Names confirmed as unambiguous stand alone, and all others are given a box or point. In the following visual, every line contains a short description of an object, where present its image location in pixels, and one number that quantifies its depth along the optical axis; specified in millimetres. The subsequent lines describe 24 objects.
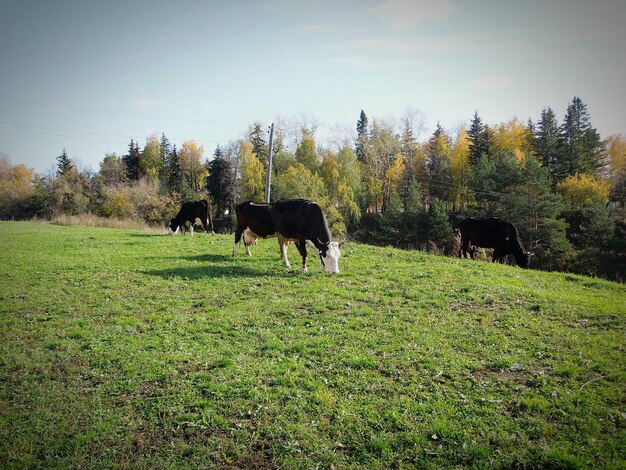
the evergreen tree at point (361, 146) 69938
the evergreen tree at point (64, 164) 71594
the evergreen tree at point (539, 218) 39562
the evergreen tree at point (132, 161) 77125
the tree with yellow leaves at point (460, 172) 60844
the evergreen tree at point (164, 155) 80625
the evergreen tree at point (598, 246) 39719
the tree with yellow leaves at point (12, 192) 51119
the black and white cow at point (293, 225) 13375
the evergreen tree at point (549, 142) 58031
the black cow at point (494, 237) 19250
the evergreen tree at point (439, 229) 47375
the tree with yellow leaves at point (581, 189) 51781
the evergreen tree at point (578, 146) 56906
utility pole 28328
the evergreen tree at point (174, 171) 76781
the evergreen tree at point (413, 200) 53291
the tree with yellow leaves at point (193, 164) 81938
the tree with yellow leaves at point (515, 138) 60094
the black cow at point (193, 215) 24484
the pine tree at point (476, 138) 59741
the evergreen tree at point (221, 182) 65000
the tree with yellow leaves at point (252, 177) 62438
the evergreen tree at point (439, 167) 63644
